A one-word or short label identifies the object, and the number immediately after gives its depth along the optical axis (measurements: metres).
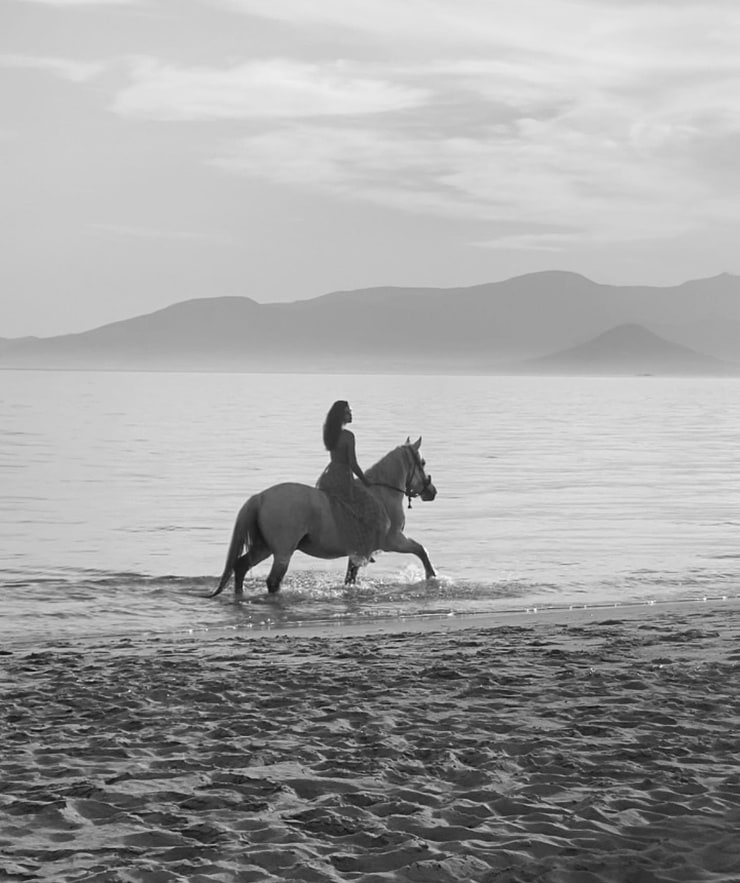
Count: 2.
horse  14.62
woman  15.15
